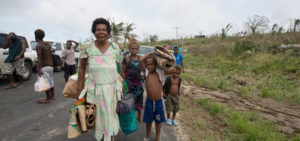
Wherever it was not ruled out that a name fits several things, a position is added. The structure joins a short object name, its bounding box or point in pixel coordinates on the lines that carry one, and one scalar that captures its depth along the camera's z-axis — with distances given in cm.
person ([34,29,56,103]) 332
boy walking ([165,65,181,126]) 295
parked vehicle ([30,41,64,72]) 739
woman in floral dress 167
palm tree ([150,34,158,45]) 3455
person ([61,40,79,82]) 487
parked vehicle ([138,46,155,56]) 761
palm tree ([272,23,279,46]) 1590
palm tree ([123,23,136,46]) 2611
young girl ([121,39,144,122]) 288
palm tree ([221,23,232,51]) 1451
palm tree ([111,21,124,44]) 2506
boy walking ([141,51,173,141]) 224
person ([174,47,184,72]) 533
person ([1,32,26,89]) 435
